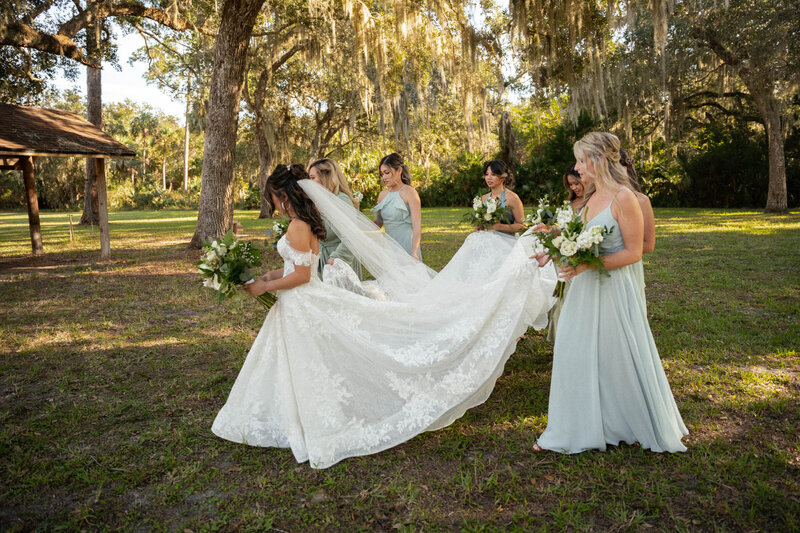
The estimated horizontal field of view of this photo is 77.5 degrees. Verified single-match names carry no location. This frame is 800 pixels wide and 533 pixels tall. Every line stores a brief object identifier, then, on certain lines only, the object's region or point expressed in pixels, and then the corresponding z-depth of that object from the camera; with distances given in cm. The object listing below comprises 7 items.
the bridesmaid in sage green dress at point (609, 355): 339
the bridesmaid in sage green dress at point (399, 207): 603
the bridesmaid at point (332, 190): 511
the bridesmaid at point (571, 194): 504
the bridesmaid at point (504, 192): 608
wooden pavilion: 1168
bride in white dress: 361
